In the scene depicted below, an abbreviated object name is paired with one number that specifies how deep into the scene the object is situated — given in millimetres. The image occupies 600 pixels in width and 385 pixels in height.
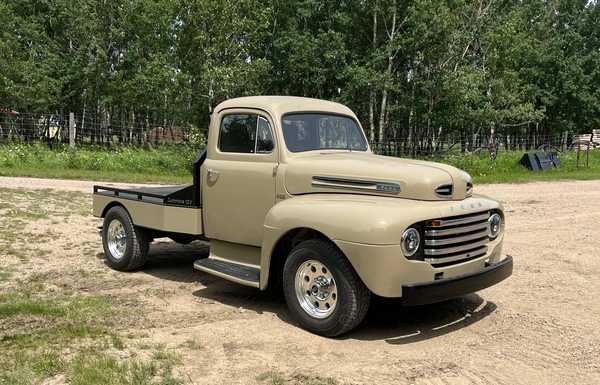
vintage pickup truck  4660
